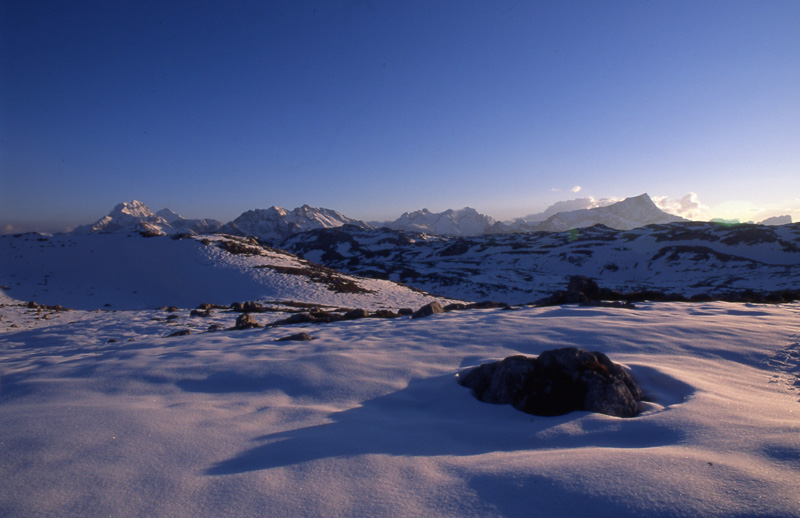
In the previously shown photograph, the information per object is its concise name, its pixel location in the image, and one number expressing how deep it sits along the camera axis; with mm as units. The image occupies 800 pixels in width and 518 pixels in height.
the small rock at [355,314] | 12716
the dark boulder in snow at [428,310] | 11531
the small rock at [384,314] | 12865
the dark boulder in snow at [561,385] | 4039
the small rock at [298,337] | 8352
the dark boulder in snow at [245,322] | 11516
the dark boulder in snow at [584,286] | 14141
